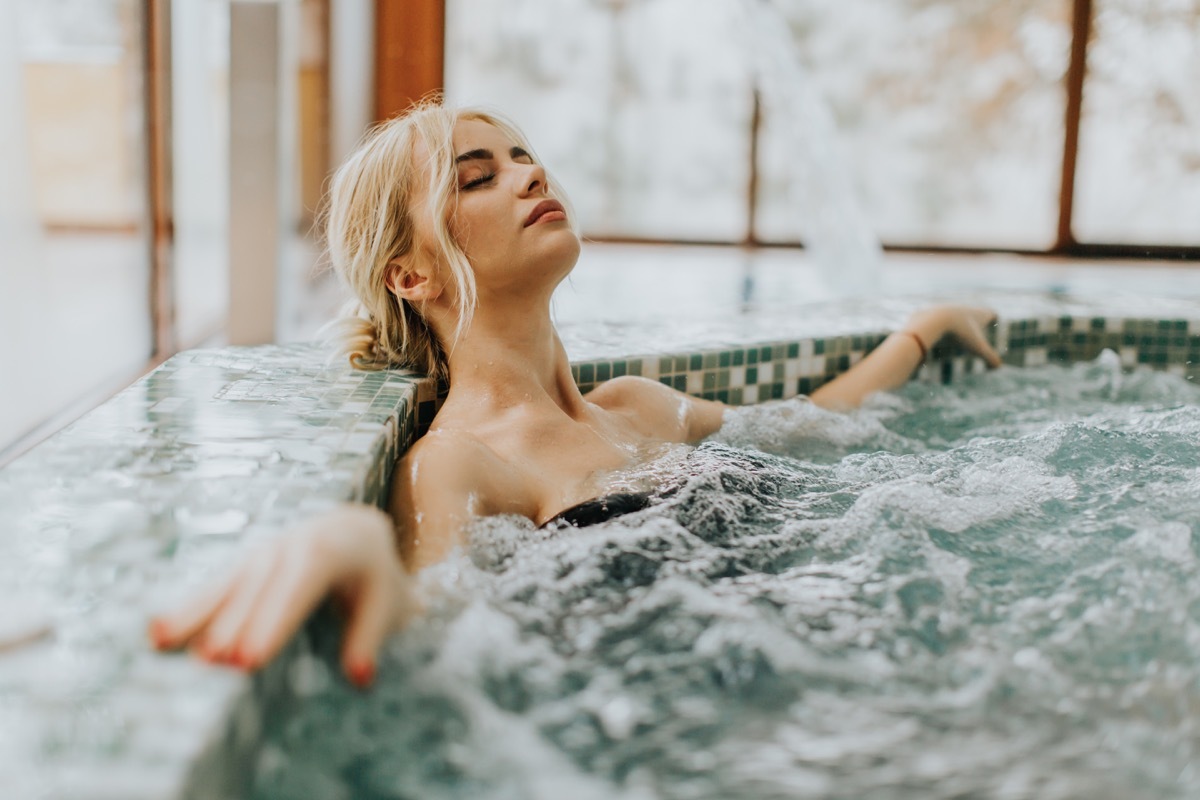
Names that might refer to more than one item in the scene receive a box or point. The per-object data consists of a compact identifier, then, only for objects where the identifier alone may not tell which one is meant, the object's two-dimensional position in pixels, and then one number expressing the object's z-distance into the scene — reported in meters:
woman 1.56
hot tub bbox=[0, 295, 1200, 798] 0.92
